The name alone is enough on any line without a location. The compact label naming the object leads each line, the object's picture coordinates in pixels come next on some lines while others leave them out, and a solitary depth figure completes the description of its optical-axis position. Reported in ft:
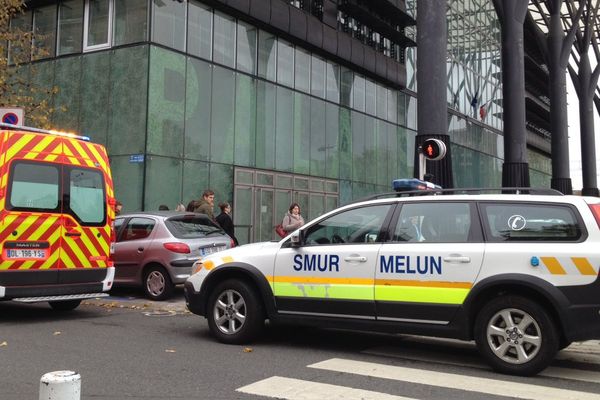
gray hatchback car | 33.58
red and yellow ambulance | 25.80
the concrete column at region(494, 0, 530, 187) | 58.95
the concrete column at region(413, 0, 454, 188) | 40.09
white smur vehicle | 17.37
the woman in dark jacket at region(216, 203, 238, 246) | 41.68
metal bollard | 9.59
